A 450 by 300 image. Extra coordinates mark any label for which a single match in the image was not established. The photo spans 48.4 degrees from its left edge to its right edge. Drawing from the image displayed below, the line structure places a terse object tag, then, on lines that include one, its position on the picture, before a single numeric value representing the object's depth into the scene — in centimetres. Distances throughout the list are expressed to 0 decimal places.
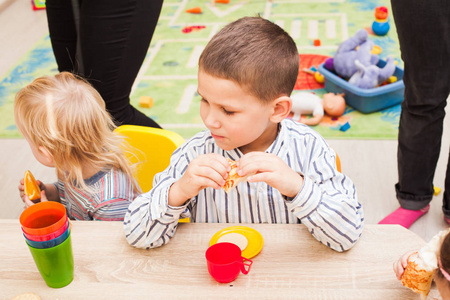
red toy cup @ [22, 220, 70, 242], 83
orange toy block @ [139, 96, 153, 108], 279
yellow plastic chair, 136
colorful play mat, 261
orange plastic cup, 86
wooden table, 86
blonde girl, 125
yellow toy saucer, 93
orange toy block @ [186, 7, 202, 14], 397
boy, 95
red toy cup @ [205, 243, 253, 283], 85
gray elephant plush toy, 266
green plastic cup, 85
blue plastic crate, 251
